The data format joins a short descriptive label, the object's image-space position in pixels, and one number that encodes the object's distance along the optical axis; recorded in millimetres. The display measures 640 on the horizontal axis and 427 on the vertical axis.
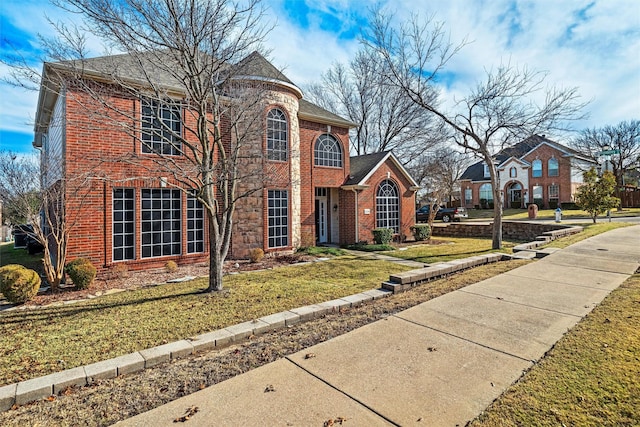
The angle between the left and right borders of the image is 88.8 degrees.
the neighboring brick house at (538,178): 34844
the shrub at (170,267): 9602
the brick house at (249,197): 8734
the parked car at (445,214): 27891
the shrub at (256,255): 11094
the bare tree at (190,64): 6004
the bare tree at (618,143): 36906
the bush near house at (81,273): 7578
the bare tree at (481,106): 12752
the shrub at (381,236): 14891
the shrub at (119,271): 8953
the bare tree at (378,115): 26375
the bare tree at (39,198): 7629
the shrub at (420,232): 17125
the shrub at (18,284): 6355
